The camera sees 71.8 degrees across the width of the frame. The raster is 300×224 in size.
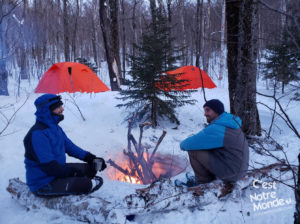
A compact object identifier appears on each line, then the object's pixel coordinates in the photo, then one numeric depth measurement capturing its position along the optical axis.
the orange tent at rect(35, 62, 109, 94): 7.84
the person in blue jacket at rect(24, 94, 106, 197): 2.26
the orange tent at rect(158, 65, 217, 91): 10.23
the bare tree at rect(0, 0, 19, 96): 7.14
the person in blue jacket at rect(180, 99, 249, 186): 2.43
